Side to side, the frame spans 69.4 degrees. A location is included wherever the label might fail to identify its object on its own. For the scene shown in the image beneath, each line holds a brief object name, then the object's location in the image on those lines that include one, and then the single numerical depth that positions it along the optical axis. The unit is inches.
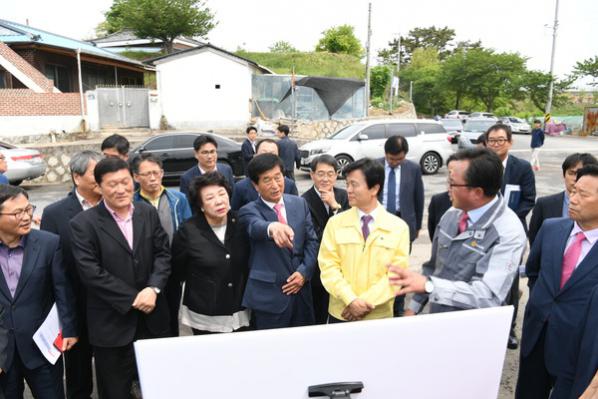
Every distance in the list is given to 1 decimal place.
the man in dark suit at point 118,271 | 91.9
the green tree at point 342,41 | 1557.6
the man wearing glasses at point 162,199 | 122.3
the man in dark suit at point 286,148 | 336.5
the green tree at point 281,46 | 1773.5
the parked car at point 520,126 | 1256.8
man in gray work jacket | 72.5
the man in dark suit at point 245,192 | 141.8
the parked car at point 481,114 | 1310.5
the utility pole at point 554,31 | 1076.5
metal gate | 732.0
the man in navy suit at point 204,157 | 163.3
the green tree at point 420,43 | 2342.5
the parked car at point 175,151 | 430.3
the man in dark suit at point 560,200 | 124.3
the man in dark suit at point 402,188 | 165.2
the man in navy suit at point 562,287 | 77.4
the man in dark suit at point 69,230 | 108.8
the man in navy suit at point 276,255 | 102.3
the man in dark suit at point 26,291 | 90.0
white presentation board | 40.5
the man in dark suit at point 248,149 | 336.5
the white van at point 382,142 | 467.8
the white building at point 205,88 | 765.9
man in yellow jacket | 90.5
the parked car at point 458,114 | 1446.9
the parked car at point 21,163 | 385.7
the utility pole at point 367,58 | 800.4
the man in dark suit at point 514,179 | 145.2
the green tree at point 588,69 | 1283.2
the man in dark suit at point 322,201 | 132.3
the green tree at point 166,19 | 1037.2
